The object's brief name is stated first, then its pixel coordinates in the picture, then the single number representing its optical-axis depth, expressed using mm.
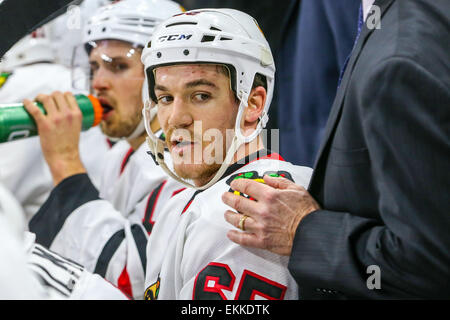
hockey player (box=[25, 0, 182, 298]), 3766
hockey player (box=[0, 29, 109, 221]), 4062
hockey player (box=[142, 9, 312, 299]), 3553
